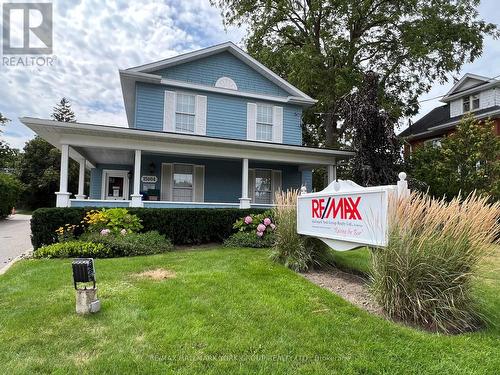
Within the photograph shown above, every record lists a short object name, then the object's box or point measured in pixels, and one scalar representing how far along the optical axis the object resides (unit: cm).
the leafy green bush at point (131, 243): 768
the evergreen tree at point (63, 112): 4284
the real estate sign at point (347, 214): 404
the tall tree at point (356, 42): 1864
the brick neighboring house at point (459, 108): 1766
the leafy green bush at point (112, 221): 841
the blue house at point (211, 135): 1177
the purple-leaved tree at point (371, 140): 1316
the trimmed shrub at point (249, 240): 873
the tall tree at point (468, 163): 1116
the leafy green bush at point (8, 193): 2016
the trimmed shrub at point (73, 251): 735
